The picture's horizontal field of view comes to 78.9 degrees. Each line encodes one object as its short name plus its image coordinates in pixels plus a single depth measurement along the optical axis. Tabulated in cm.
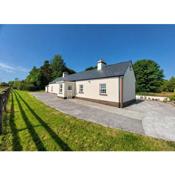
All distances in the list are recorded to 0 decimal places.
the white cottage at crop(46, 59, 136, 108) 880
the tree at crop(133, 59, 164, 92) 2903
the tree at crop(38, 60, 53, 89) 2658
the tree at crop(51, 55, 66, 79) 2212
